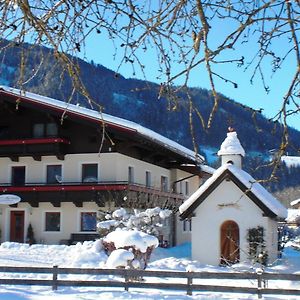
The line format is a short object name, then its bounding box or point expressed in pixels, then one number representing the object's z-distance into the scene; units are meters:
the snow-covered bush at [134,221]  24.33
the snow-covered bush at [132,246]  16.56
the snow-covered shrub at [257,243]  21.98
